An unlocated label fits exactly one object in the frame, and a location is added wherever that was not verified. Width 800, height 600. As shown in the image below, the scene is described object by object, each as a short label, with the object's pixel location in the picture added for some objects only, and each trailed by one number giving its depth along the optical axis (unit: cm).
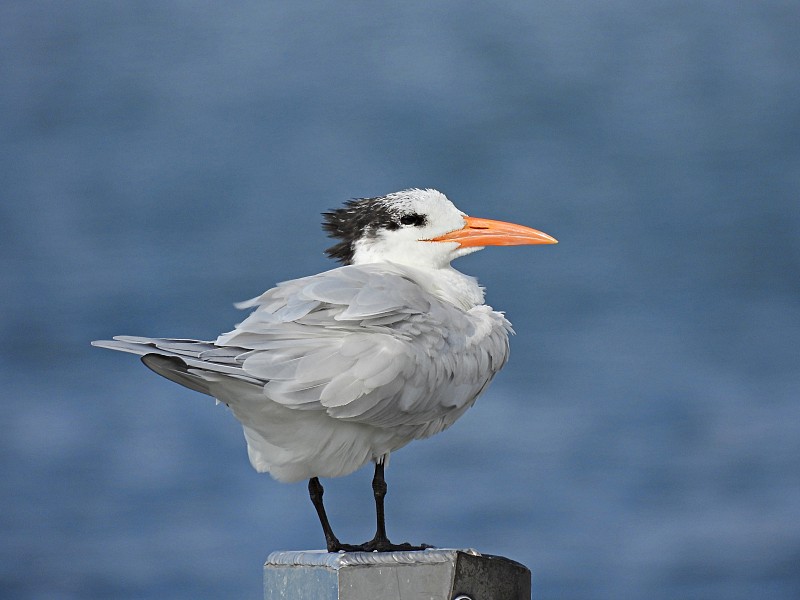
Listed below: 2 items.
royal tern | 746
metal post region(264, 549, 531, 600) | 722
